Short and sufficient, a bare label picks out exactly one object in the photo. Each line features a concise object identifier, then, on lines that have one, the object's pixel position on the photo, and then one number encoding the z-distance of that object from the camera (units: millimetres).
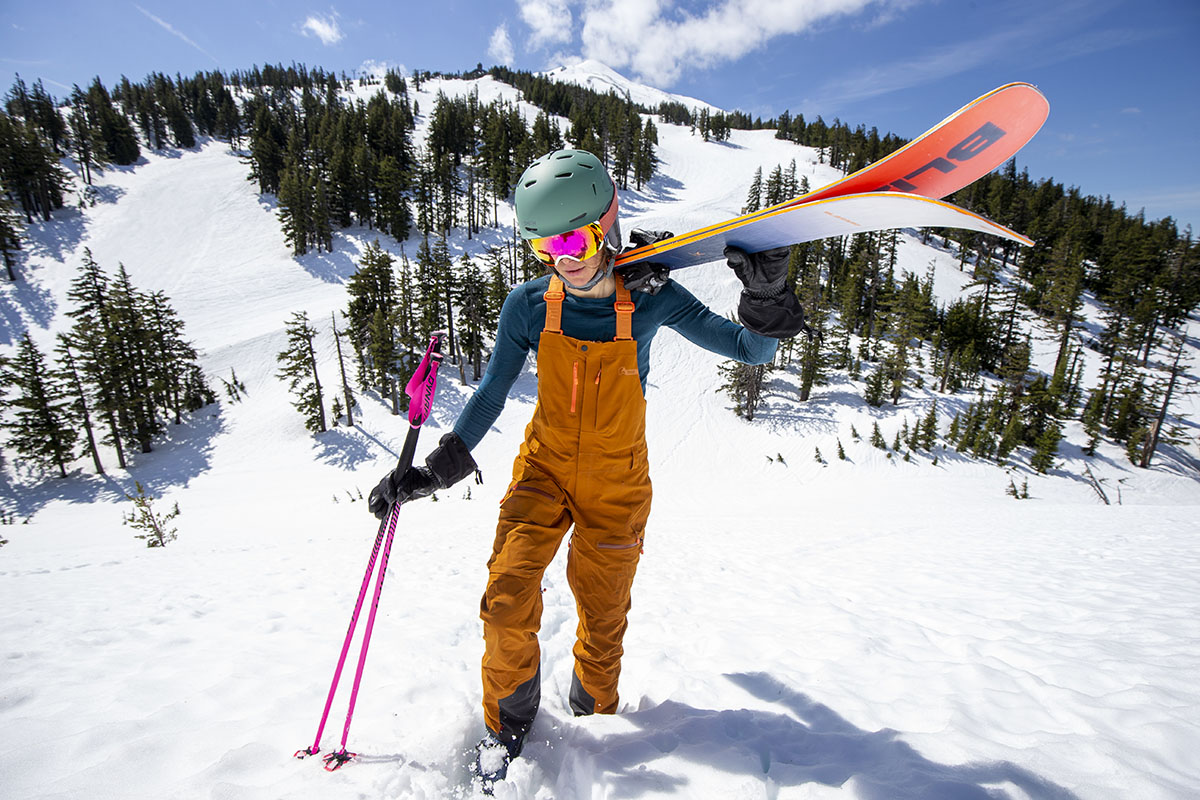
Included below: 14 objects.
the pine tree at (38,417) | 26594
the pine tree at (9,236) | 43844
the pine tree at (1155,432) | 32125
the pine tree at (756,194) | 67250
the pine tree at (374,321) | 33750
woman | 2572
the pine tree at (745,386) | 34375
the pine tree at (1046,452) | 28109
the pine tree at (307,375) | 31562
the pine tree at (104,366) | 28175
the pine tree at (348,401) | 32531
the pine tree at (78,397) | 27500
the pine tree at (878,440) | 29125
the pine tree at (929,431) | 29172
